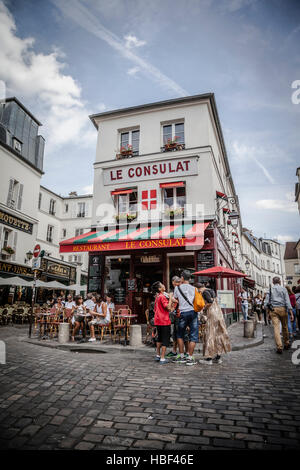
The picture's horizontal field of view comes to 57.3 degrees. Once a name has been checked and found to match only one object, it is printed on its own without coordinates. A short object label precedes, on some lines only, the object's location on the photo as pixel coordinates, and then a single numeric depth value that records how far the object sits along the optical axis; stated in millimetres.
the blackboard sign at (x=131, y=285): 12527
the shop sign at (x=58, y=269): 21266
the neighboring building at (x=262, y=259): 38062
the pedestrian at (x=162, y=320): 5926
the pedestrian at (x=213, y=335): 5879
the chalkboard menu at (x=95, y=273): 12930
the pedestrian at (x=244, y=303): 15969
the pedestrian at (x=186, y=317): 5914
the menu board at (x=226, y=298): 9873
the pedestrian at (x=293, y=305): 9048
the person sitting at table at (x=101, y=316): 8547
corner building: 12164
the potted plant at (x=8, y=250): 16359
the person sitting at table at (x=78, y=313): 8758
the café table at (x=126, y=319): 8259
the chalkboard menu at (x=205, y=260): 11758
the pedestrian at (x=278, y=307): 6750
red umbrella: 9672
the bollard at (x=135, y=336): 7716
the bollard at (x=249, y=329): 9164
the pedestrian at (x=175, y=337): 6371
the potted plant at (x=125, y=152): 14102
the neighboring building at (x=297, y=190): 28931
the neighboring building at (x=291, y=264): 45062
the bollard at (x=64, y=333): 8189
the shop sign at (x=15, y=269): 15898
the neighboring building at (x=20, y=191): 16797
